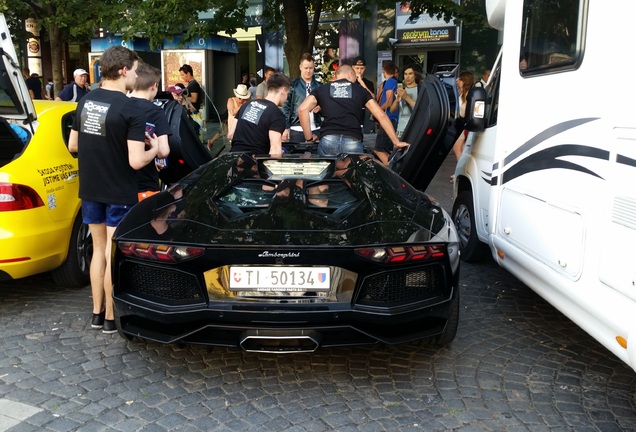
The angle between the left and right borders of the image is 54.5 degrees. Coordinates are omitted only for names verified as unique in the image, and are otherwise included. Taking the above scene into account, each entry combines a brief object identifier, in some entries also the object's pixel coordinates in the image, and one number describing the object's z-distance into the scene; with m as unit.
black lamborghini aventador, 3.20
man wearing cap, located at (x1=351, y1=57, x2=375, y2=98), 10.31
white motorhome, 2.92
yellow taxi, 4.34
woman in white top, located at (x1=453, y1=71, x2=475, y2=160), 8.65
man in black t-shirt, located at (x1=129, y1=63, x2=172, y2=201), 4.21
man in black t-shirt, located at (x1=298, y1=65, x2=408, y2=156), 6.32
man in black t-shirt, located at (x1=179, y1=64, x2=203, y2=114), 11.24
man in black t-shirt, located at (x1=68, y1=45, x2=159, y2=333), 4.00
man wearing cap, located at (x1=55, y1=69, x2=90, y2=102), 12.52
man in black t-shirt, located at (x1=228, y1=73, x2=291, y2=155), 5.39
